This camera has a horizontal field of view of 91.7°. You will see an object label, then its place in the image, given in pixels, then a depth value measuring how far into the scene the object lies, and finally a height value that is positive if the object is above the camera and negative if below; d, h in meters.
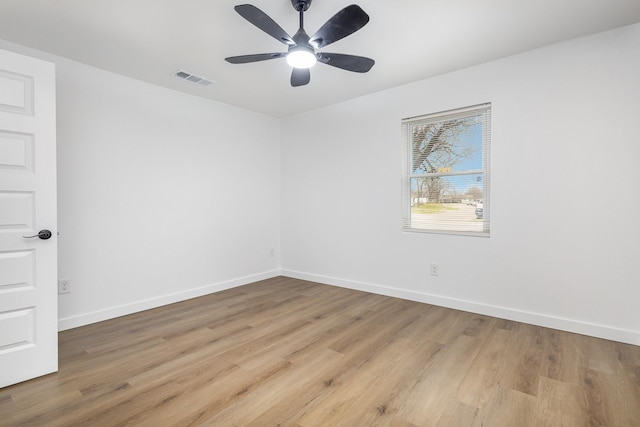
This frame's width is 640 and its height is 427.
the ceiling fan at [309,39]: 1.83 +1.15
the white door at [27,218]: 1.99 -0.05
